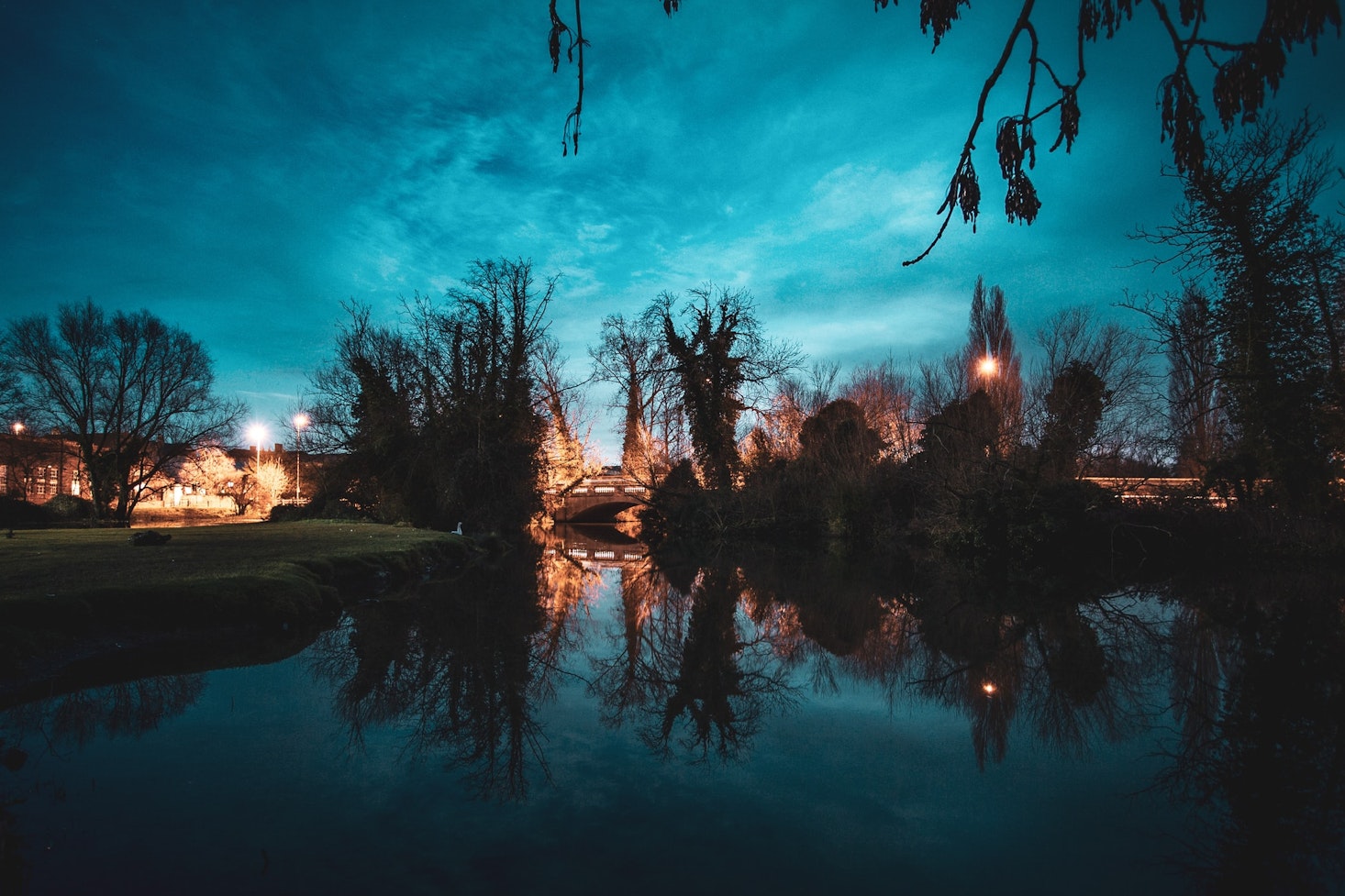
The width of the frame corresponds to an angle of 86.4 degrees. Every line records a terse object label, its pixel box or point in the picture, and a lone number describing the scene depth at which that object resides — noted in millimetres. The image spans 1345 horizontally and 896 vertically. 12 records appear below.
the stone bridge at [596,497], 46438
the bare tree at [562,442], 40281
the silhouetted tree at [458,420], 27031
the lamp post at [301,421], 37909
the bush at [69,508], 32500
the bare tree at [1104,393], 18312
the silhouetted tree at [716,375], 31453
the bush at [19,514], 29156
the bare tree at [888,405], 25828
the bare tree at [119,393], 32094
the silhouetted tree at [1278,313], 15023
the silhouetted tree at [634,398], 35688
